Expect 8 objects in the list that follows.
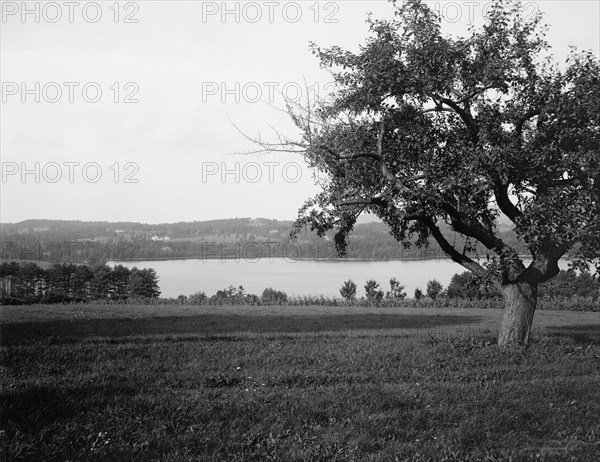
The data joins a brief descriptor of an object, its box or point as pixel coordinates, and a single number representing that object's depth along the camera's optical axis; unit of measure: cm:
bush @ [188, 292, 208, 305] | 3237
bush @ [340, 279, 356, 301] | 4552
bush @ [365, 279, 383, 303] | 4521
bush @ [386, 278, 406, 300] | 4494
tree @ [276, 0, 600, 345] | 1123
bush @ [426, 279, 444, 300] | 4629
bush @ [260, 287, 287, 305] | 3356
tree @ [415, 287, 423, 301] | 4109
